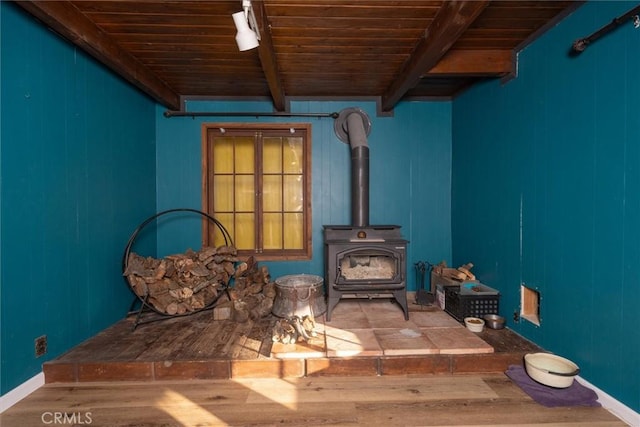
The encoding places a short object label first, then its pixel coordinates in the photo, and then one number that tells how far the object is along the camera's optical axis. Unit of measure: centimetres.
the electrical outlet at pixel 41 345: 196
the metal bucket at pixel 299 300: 269
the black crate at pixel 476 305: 266
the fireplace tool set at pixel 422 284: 310
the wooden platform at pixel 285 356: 205
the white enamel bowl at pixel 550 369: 183
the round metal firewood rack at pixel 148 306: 262
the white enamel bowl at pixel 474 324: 246
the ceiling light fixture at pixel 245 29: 166
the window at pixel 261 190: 368
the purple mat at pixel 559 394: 176
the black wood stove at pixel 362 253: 266
